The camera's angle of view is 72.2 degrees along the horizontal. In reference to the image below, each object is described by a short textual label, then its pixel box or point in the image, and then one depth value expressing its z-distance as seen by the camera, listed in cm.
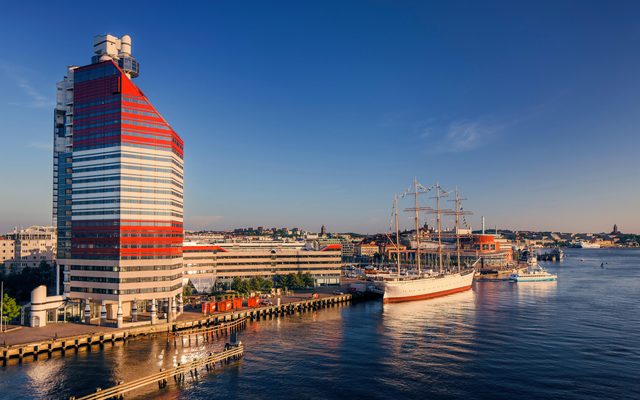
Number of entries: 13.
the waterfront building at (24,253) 19502
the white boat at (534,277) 19351
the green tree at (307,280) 16212
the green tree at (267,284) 15362
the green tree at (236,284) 14400
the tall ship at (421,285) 14200
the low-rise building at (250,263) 15600
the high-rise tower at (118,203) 9762
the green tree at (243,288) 14229
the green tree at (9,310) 8981
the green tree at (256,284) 14662
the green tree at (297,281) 15677
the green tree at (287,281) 15625
